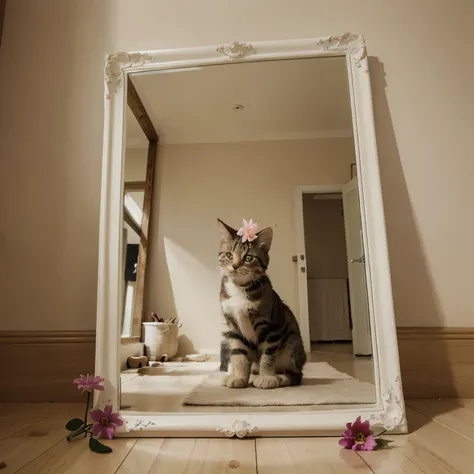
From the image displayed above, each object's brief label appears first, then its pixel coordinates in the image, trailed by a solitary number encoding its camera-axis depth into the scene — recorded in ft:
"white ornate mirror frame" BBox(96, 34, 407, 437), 3.20
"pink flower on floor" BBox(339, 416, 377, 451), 2.83
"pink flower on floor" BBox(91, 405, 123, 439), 3.17
